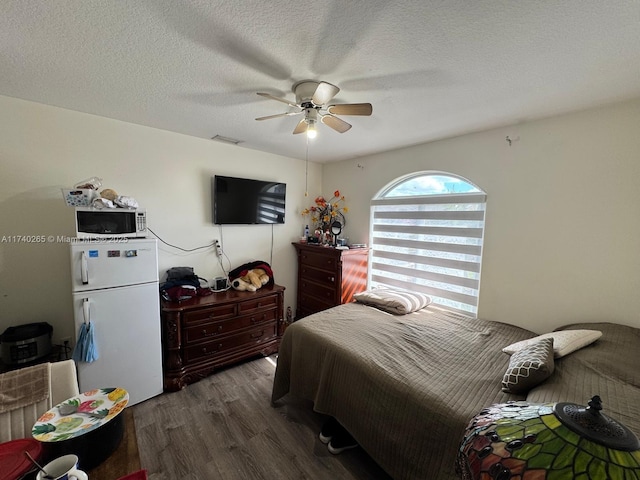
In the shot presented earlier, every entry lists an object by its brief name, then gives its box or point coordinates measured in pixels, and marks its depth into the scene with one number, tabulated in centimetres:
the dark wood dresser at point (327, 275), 312
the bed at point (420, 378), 125
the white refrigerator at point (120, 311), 188
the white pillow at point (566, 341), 154
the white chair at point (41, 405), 95
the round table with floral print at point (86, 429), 80
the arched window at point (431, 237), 253
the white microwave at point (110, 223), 193
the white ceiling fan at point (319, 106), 161
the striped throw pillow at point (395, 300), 252
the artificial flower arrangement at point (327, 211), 365
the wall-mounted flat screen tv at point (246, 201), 298
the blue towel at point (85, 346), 185
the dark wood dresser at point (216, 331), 233
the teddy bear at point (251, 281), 293
